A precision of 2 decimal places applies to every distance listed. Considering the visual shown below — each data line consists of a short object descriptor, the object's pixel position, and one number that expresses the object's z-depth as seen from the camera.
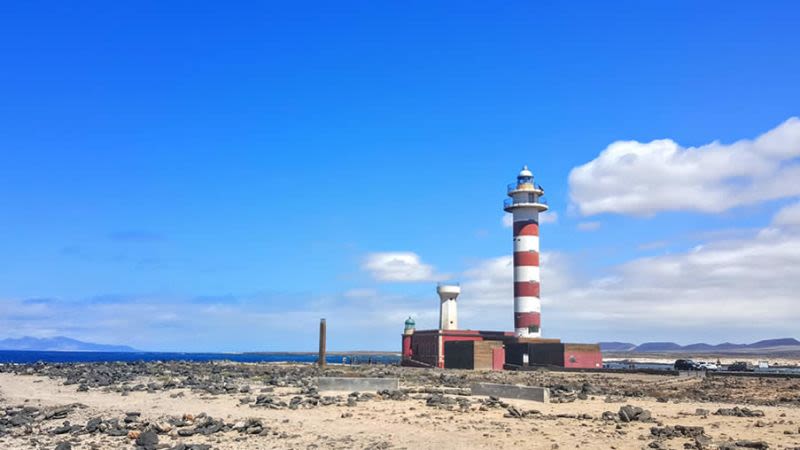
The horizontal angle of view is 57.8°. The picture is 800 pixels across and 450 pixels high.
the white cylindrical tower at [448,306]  69.44
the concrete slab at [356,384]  30.33
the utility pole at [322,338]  54.47
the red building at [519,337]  58.97
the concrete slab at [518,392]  26.05
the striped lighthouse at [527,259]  61.88
